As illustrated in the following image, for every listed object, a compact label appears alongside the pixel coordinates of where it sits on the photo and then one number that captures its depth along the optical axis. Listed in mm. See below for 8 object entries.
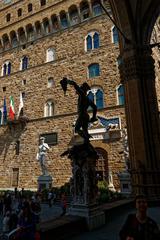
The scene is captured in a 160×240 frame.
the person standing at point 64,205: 8898
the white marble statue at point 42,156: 15008
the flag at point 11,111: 19756
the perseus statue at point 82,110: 5363
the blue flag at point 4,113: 21062
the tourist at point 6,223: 6456
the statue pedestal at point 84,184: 4793
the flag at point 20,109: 20134
